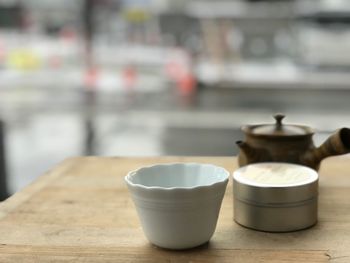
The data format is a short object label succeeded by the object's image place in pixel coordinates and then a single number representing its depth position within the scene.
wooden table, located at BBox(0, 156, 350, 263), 0.66
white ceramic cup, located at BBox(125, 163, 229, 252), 0.65
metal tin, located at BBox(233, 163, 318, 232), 0.72
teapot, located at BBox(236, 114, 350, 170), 0.88
